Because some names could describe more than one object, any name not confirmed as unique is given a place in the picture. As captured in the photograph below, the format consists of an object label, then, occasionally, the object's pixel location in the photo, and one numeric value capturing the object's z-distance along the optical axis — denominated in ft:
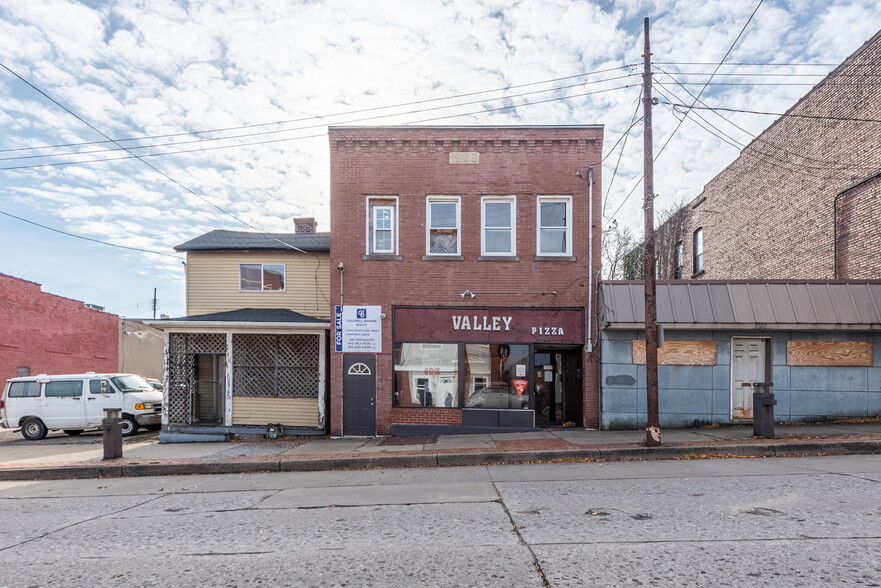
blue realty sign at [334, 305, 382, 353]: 42.11
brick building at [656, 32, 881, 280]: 45.04
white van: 50.21
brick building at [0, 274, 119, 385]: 71.20
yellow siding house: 44.39
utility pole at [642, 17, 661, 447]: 32.53
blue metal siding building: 38.88
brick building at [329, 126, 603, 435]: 41.55
